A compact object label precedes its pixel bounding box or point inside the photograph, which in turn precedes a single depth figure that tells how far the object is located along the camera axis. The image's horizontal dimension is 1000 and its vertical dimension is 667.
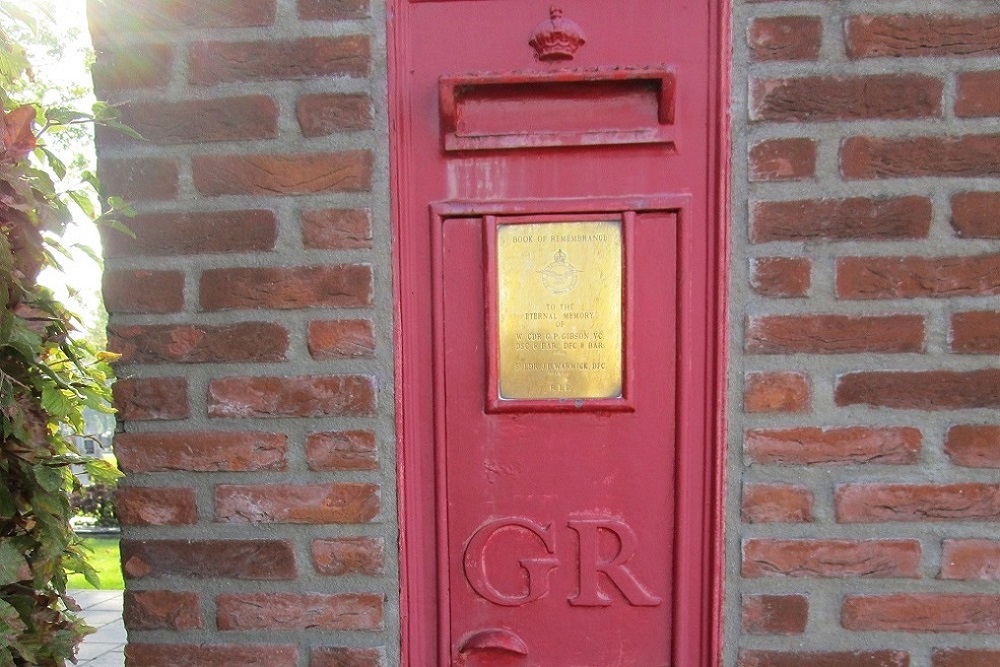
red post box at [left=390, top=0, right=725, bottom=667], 1.04
